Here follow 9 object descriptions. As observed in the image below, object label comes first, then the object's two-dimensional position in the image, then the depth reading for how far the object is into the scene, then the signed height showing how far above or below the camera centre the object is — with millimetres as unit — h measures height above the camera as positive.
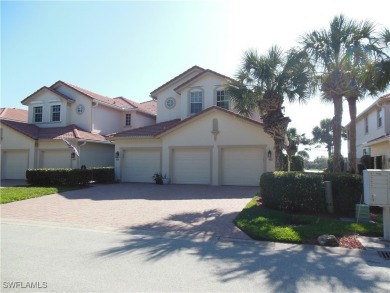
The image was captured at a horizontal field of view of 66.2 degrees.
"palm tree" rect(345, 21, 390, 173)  11477 +4172
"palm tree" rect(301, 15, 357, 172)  11703 +4438
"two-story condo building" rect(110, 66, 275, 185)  17359 +1561
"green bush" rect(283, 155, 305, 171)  28197 +614
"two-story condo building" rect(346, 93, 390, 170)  17906 +2796
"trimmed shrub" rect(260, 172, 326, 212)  9781 -738
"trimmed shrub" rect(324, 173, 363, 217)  9523 -699
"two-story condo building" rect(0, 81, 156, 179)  22531 +3351
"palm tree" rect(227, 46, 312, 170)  13039 +3887
